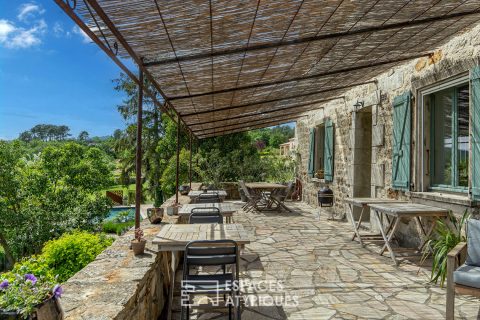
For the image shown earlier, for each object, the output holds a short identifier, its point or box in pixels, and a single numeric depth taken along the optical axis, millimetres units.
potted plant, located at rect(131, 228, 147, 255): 3025
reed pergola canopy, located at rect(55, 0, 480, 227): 2520
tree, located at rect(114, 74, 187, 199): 15513
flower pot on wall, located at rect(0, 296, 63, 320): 1314
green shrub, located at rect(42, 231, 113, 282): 4793
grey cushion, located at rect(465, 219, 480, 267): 2939
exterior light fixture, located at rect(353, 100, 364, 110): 6846
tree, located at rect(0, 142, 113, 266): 11531
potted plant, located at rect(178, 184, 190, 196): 8562
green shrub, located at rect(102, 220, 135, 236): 14777
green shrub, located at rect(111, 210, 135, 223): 16453
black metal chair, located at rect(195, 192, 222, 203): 6043
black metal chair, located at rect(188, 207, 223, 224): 3930
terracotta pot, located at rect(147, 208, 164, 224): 4523
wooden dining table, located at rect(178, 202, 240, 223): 4629
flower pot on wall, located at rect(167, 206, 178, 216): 5242
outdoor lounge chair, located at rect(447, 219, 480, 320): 2602
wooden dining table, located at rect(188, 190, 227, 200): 7143
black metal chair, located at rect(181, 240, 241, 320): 2457
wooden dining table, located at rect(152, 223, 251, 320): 2822
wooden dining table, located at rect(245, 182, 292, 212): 8758
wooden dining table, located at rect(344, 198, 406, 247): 4977
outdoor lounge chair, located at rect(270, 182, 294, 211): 8758
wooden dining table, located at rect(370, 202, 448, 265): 4133
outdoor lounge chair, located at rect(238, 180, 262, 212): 8616
